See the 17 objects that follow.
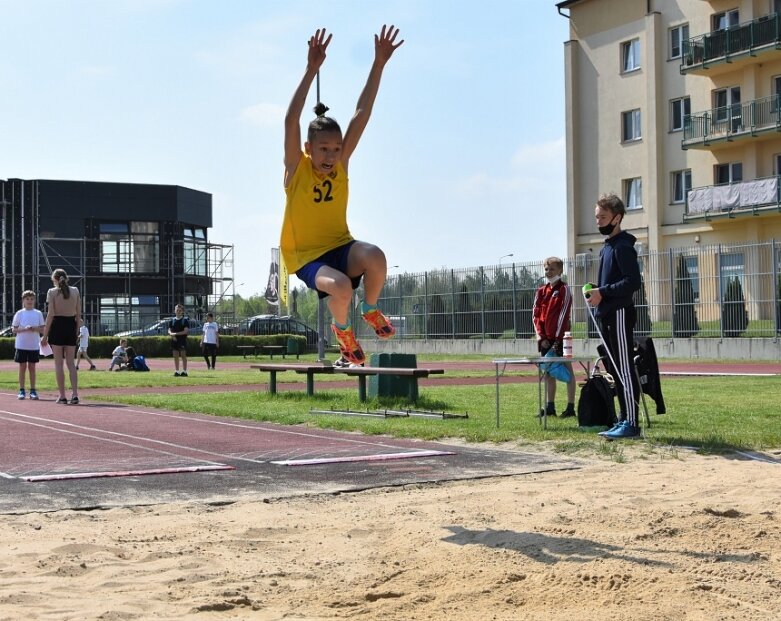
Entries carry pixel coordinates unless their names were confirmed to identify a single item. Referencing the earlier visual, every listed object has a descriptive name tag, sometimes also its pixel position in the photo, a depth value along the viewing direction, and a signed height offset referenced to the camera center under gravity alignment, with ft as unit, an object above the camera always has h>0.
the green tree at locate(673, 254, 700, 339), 105.70 +1.66
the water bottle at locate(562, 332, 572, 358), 39.09 -0.71
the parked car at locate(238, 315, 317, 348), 170.84 +0.37
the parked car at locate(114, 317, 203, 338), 165.58 +0.03
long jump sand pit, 15.67 -3.92
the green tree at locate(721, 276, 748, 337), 100.59 +1.14
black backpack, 37.65 -2.81
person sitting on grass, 100.32 -2.52
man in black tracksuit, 34.27 +0.78
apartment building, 127.95 +26.52
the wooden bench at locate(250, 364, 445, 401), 43.14 -1.88
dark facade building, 184.24 +14.76
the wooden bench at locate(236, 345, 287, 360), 133.46 -2.73
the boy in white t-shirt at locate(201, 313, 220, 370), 105.09 -0.97
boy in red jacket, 41.63 +0.55
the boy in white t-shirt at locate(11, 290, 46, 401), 58.54 -0.17
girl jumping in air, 22.62 +2.40
